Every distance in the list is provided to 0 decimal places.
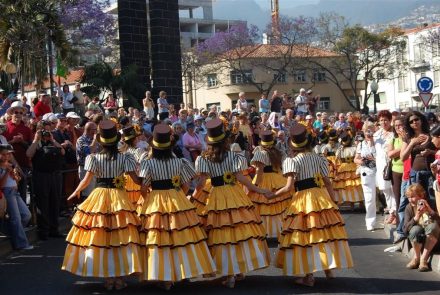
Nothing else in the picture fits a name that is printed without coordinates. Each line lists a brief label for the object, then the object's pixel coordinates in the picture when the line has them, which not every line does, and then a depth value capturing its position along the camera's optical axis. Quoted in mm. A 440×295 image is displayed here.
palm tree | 30328
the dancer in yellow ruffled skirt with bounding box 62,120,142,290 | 9320
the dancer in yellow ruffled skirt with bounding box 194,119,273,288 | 9414
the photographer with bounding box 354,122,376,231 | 14250
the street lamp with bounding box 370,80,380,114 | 42809
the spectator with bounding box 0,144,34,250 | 11602
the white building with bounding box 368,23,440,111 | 70600
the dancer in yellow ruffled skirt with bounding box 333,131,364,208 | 17797
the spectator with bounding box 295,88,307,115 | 30406
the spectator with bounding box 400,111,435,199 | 11133
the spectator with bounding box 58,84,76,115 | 24000
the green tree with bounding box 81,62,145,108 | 30734
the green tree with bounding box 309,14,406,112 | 63312
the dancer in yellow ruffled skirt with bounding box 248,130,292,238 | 12914
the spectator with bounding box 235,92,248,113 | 27703
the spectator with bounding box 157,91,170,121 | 26250
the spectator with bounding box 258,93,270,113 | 30047
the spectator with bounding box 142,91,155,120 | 25672
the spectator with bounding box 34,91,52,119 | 20016
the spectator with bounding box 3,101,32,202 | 13727
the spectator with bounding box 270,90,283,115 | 30047
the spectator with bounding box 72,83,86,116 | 24766
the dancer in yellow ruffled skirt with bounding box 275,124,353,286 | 9297
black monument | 31672
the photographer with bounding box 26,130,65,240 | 13641
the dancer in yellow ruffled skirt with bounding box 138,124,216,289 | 9094
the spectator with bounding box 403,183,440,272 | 10195
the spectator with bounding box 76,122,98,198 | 14875
